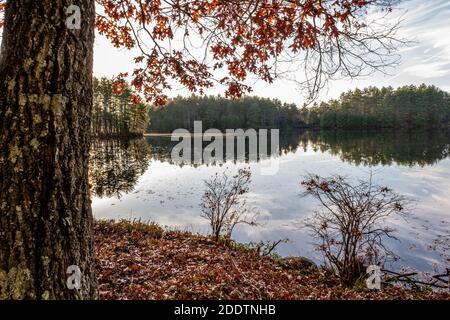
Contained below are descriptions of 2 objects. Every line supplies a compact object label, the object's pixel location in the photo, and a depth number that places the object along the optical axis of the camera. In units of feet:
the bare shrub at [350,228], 19.26
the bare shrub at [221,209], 28.27
